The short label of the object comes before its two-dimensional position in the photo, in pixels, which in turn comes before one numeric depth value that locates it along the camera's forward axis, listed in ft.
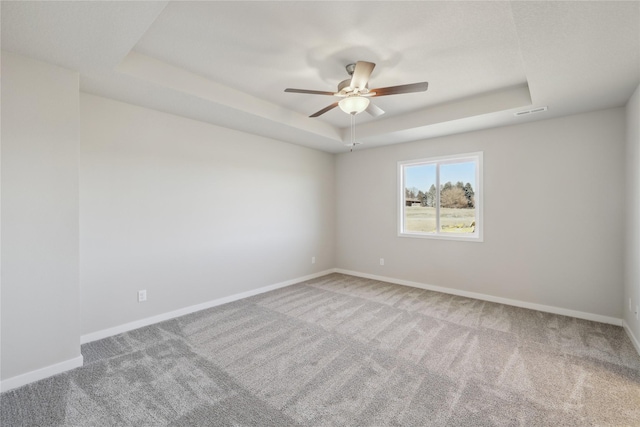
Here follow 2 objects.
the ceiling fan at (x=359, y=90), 7.48
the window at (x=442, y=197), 13.88
